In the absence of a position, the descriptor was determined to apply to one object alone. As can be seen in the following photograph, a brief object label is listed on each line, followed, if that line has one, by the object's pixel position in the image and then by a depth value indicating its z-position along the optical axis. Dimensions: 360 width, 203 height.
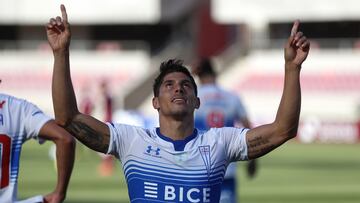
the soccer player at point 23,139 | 15.65
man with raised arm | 14.30
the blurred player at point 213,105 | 24.53
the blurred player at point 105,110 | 50.28
